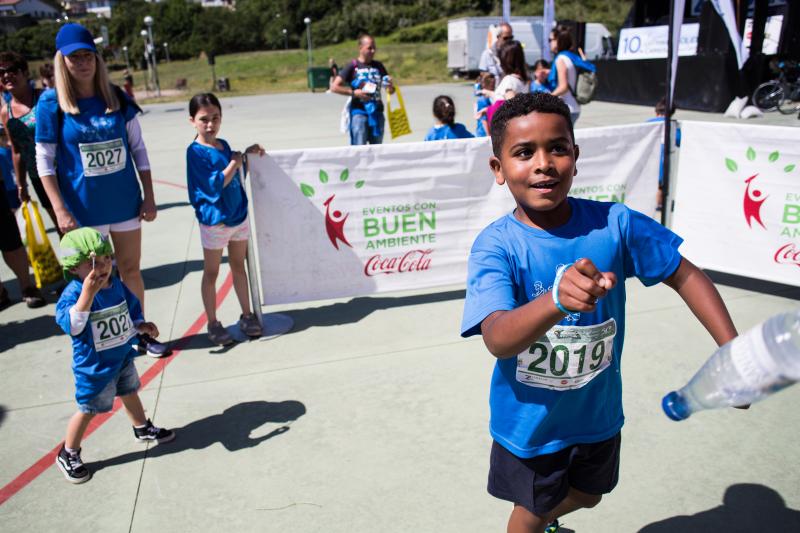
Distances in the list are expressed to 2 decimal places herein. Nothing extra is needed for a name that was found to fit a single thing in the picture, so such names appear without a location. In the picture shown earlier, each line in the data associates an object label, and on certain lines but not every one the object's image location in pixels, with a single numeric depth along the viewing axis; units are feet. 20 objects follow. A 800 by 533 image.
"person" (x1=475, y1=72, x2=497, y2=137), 27.22
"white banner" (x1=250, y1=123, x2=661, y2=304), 15.66
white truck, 101.60
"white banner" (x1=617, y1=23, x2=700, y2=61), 61.36
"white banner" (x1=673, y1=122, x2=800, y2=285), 15.48
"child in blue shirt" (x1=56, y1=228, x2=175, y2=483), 9.64
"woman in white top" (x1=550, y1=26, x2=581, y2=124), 23.73
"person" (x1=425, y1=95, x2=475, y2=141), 20.39
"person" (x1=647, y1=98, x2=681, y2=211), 24.24
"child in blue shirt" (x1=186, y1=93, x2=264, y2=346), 13.97
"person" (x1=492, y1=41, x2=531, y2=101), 23.13
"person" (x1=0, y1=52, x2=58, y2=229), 16.66
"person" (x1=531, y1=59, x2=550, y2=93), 26.09
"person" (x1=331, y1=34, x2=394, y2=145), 24.45
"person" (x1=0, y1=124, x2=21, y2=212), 19.19
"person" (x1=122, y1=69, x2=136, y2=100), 88.43
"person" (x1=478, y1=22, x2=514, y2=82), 28.63
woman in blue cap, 12.80
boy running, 5.84
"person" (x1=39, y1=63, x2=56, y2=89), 23.51
